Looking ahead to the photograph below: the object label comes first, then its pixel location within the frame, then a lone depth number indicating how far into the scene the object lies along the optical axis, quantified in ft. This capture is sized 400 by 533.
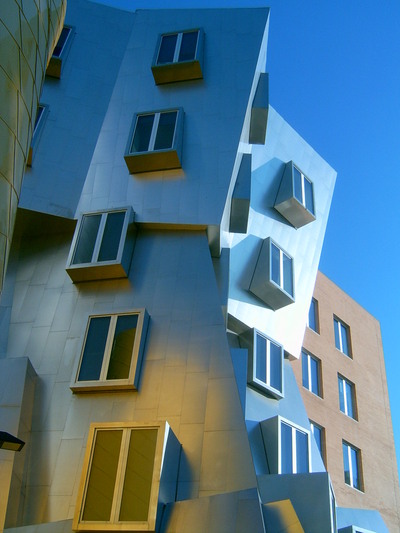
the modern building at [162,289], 45.29
